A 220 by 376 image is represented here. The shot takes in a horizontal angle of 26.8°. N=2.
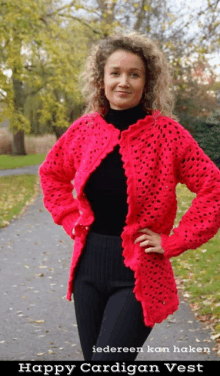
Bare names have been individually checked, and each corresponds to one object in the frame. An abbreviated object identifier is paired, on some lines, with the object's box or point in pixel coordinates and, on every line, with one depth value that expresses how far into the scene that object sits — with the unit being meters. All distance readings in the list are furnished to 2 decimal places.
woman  2.17
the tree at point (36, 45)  15.05
